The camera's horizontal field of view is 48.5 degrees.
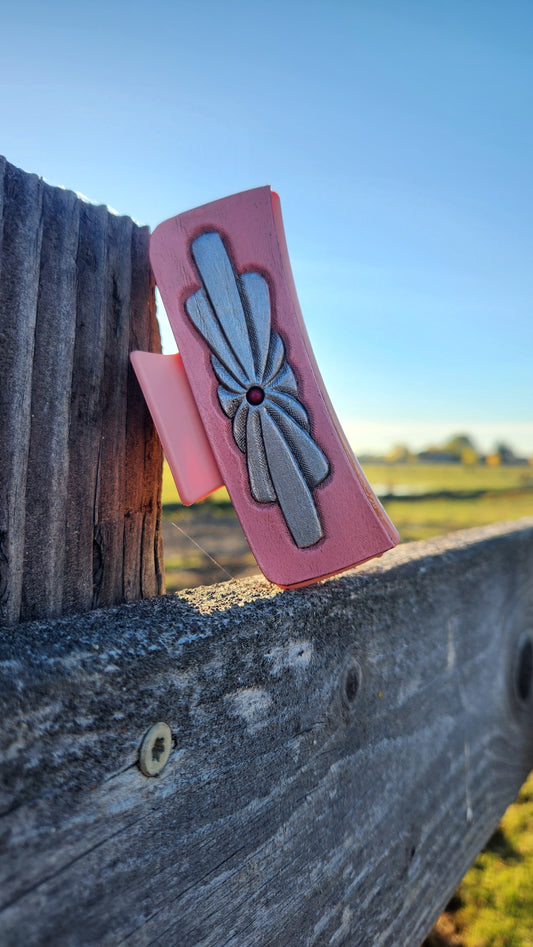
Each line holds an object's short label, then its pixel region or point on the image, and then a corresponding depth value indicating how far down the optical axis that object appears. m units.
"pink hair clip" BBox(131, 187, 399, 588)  0.14
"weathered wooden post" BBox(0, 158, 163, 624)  0.12
